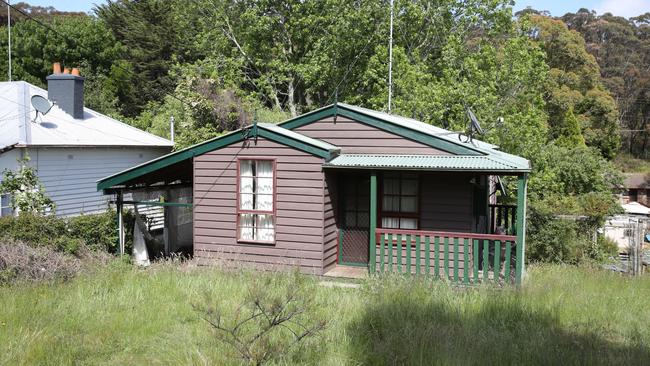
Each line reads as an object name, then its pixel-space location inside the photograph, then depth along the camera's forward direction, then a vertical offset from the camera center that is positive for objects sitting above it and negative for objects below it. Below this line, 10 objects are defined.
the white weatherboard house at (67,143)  16.95 +0.90
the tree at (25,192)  14.11 -0.51
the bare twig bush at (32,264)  10.37 -1.67
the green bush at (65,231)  12.20 -1.29
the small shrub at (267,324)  6.36 -1.87
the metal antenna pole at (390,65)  22.76 +4.20
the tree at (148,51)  39.72 +8.31
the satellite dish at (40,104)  18.16 +2.05
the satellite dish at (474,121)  11.91 +1.12
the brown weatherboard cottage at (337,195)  11.69 -0.42
